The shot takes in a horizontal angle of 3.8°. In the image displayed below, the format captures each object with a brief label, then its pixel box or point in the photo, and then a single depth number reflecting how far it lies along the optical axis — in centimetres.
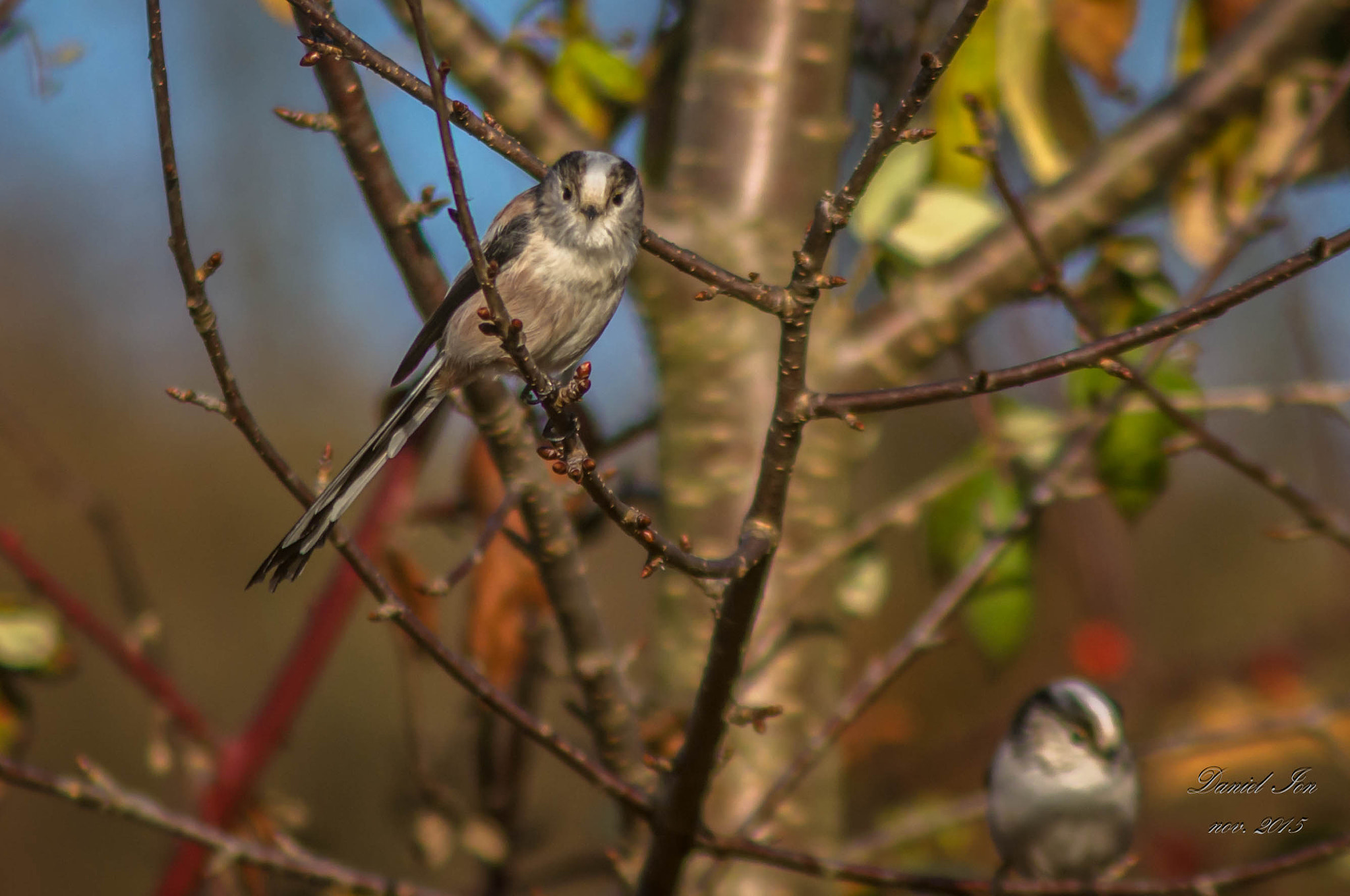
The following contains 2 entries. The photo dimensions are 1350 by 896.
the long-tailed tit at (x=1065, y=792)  476
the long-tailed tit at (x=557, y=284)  469
